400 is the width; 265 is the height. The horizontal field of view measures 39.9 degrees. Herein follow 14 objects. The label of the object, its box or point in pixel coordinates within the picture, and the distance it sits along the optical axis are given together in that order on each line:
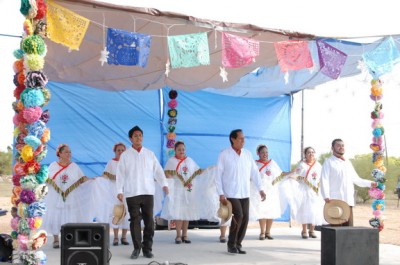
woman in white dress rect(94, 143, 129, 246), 8.76
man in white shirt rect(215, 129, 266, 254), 7.36
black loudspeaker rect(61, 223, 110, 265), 4.36
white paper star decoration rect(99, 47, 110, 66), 6.14
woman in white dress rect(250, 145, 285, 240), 9.45
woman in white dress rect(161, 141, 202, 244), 9.06
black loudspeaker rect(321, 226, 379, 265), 4.41
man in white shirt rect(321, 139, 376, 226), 7.79
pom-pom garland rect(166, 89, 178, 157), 10.54
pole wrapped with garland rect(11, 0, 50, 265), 5.37
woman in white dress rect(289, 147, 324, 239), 9.29
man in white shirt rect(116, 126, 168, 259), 7.00
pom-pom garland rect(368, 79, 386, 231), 8.09
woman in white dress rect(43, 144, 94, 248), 8.05
